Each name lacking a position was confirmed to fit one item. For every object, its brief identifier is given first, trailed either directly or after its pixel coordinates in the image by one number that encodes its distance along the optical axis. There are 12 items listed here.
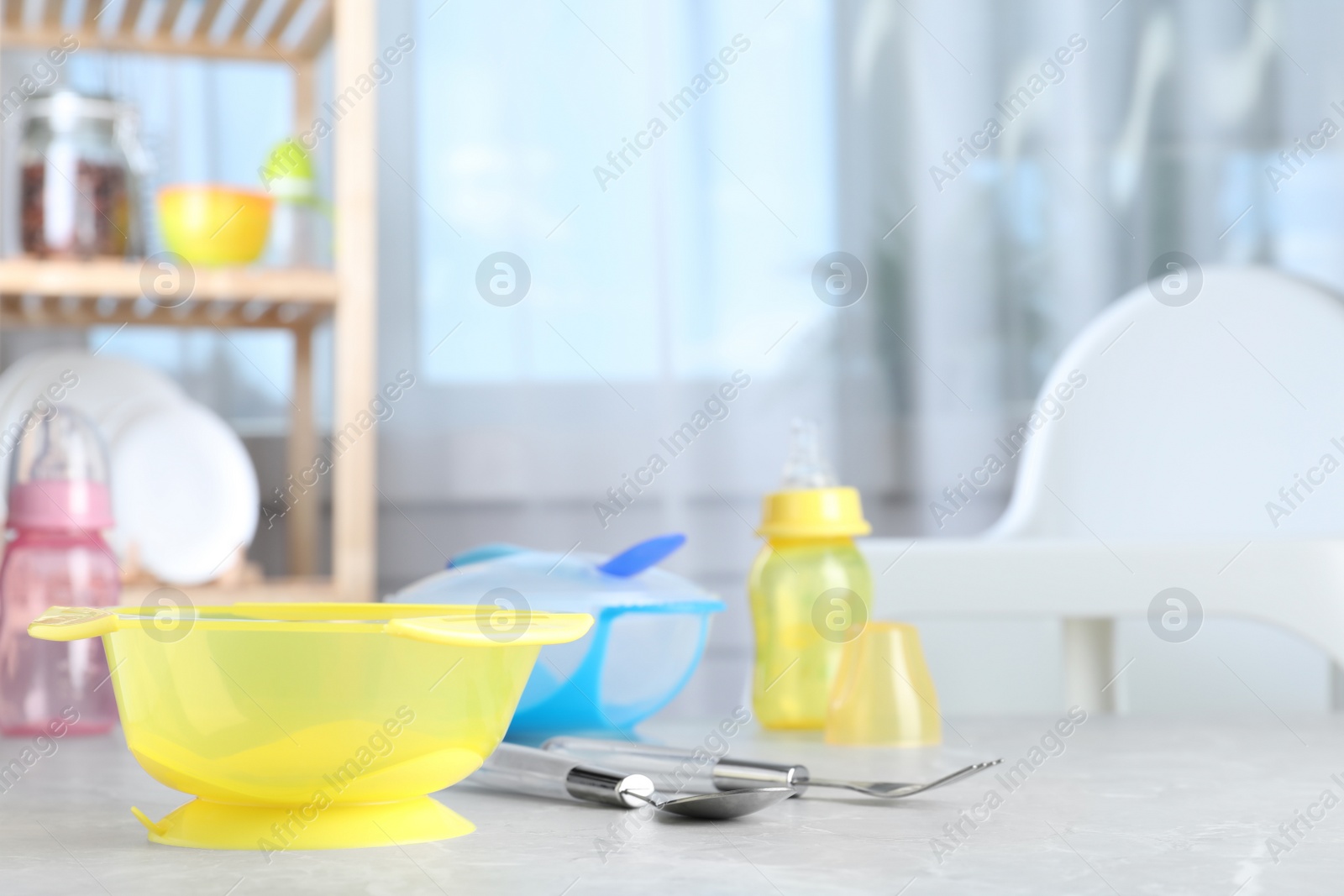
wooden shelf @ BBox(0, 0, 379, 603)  2.45
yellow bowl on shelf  2.44
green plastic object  2.50
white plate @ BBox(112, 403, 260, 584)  2.43
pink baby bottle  1.83
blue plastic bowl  1.76
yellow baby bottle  1.85
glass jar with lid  2.41
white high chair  2.50
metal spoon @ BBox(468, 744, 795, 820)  1.59
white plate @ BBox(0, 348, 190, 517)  2.46
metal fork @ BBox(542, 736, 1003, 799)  1.63
